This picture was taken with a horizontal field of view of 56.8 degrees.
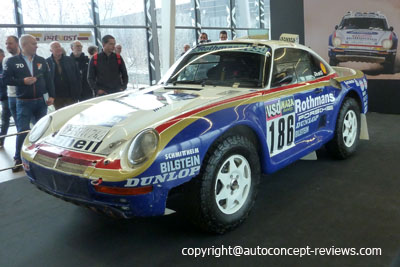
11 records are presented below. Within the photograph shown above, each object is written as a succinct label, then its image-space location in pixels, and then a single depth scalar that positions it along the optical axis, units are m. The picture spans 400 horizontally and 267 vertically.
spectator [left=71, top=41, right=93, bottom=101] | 6.85
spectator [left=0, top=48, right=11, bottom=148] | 6.25
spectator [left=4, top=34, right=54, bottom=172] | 4.86
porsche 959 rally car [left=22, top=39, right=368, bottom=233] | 2.32
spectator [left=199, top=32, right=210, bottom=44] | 8.55
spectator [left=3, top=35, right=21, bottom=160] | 5.36
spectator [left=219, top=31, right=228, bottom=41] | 8.16
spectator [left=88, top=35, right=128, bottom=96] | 5.44
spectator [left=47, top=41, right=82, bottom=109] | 6.02
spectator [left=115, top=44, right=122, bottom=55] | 8.88
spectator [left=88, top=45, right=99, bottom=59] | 7.56
